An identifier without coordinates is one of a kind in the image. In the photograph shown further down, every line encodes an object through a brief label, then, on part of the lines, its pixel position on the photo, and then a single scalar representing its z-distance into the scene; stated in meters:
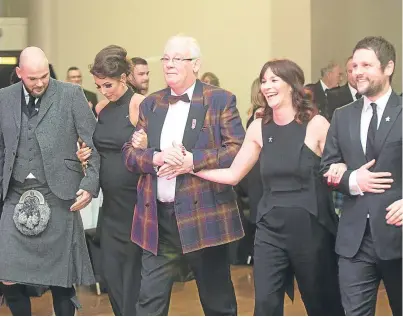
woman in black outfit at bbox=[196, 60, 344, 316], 4.59
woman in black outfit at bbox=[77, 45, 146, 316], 5.29
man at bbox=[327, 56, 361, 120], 8.82
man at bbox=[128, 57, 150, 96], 6.25
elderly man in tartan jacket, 4.77
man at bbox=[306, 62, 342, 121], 9.03
